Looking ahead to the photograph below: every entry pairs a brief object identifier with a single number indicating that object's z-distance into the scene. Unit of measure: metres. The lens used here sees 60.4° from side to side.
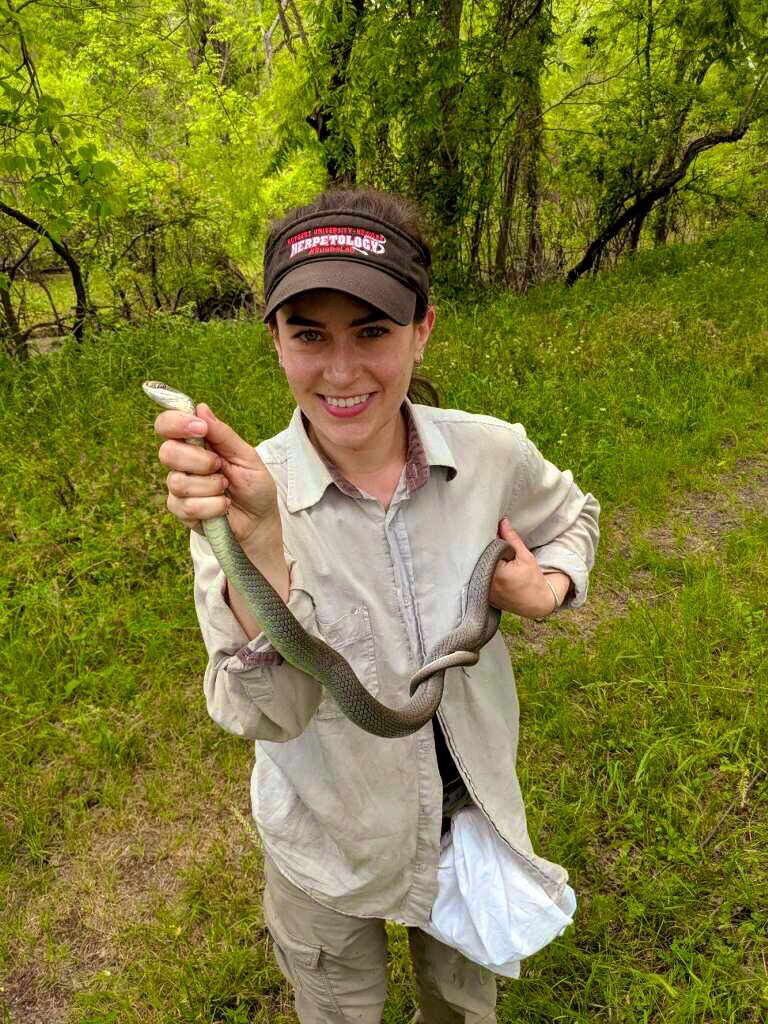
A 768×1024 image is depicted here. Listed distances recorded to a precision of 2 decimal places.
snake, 1.19
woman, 1.33
